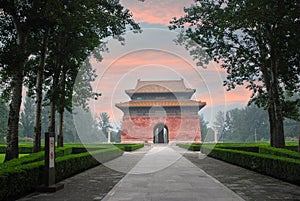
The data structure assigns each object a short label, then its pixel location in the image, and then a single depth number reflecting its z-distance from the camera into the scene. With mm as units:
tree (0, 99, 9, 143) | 53062
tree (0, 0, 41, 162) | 9742
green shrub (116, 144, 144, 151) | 26125
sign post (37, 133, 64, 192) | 7102
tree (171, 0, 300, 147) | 14430
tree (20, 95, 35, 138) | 66812
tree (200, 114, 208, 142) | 72862
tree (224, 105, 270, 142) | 73438
